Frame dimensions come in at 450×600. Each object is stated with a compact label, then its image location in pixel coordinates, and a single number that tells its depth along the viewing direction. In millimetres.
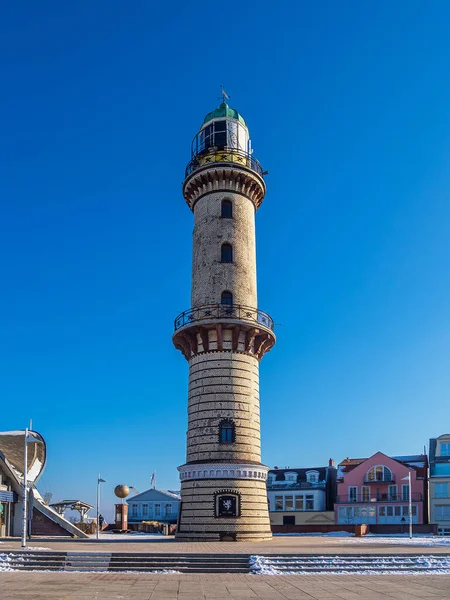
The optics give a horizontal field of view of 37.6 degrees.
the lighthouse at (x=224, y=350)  32562
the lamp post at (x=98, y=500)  38556
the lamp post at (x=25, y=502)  24517
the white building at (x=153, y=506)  68062
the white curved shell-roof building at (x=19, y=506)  34344
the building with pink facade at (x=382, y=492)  58188
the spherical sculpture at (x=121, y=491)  55969
